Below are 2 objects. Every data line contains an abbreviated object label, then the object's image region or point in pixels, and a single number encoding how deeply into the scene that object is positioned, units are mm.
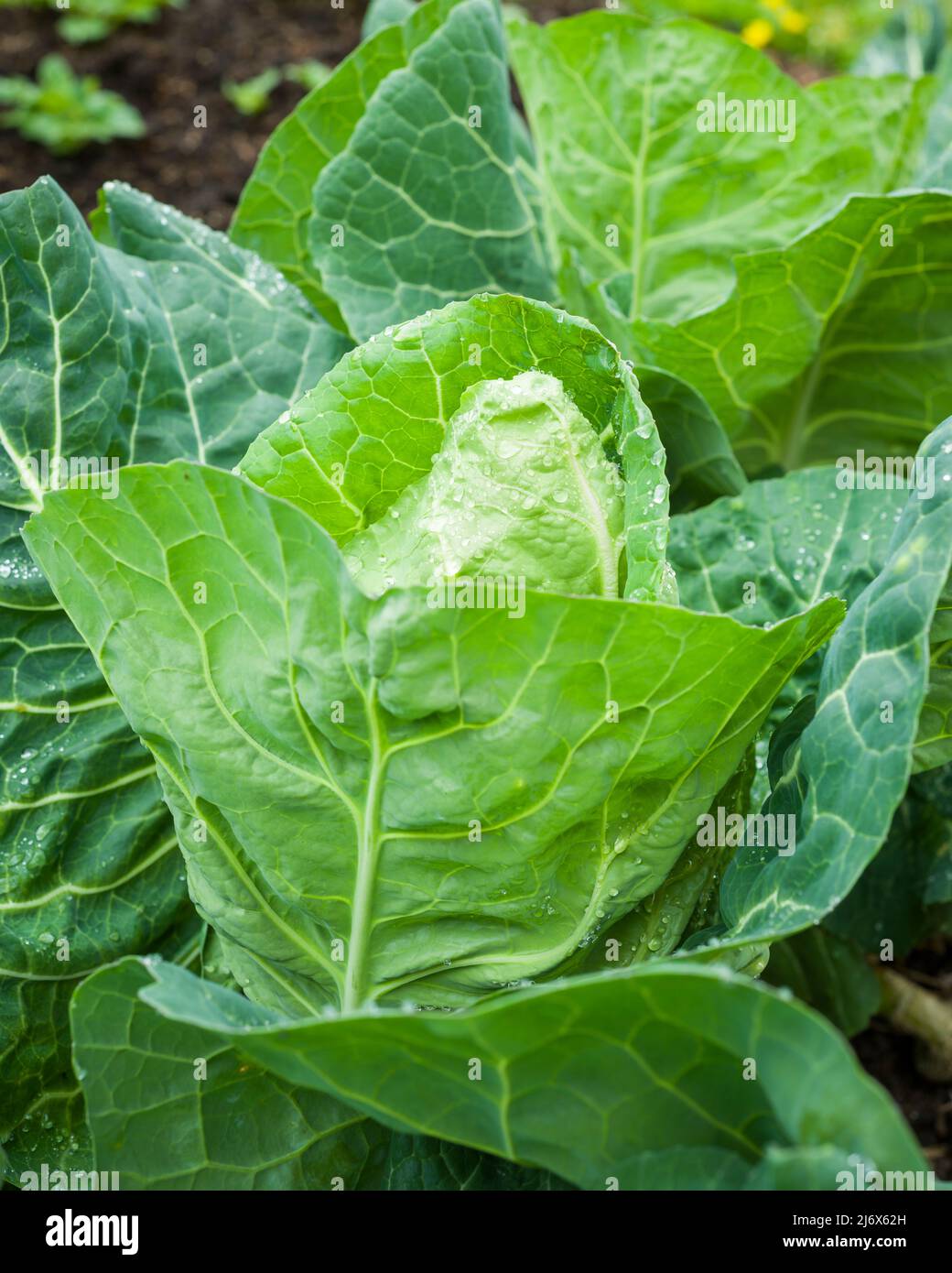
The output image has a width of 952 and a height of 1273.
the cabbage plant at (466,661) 714
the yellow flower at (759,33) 2133
